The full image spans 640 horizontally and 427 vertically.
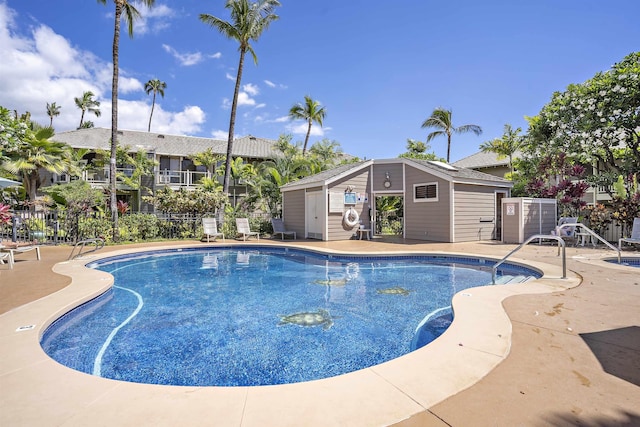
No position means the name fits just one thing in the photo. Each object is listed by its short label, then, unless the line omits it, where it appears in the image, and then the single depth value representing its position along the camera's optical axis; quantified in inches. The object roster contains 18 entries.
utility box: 497.7
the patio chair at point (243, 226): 608.7
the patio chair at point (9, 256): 312.7
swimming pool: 146.9
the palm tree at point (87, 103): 1549.0
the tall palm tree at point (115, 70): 523.2
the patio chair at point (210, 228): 586.9
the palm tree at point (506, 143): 866.2
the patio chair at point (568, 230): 485.5
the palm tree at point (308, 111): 1121.6
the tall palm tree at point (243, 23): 634.8
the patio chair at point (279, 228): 629.5
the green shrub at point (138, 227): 569.9
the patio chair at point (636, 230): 398.7
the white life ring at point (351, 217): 605.0
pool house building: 545.6
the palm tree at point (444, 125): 1134.4
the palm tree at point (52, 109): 1600.6
